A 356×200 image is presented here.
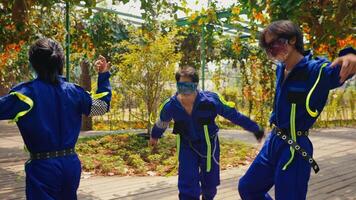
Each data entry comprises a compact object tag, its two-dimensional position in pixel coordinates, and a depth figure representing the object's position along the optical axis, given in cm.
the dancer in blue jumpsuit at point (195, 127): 396
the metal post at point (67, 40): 726
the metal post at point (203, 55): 1068
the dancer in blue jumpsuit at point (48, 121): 269
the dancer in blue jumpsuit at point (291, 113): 286
